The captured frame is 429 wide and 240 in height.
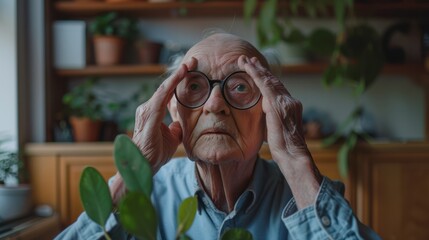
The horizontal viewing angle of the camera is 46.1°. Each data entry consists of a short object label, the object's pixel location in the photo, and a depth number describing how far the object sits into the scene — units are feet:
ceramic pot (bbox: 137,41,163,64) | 9.36
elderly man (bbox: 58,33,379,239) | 2.50
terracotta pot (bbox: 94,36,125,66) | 9.19
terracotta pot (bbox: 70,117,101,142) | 8.82
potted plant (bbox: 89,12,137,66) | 9.18
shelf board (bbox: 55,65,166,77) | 9.18
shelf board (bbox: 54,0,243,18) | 9.08
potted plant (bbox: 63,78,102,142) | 8.79
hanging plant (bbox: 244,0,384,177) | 7.60
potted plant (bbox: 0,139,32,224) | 6.59
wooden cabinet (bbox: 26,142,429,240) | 8.36
